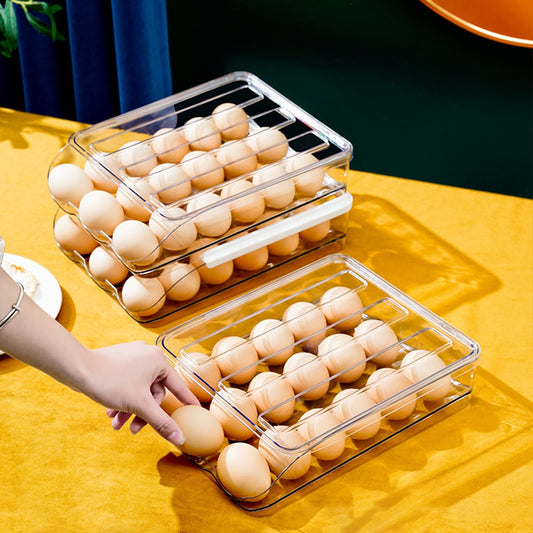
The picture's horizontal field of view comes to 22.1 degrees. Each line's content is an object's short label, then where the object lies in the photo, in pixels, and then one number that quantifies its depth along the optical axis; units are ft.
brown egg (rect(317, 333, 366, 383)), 4.37
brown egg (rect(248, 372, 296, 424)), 4.24
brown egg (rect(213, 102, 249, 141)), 5.03
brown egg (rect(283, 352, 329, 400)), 4.32
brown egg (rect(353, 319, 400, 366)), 4.43
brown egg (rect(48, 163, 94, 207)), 4.80
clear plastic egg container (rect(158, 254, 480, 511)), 4.16
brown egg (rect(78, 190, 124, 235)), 4.66
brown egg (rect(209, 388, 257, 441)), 4.19
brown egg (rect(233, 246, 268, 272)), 4.84
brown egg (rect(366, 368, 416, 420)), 4.27
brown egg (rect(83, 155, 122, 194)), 4.82
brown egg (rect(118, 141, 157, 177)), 4.85
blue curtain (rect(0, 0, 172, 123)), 6.46
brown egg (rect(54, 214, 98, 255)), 4.90
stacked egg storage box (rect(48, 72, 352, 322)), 4.65
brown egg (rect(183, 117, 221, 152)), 4.98
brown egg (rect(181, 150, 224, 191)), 4.80
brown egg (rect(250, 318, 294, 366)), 4.45
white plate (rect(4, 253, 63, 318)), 4.72
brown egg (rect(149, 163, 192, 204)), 4.72
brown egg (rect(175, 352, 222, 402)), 4.33
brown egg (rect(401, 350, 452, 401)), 4.32
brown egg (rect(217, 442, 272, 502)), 4.06
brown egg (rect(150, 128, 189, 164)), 4.93
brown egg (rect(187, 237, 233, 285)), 4.68
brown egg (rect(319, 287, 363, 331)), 4.57
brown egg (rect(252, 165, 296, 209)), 4.76
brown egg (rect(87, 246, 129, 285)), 4.76
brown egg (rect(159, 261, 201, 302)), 4.69
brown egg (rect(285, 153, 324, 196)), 4.82
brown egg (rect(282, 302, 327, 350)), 4.52
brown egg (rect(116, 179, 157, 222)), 4.67
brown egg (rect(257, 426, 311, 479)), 4.07
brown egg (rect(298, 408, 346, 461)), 4.13
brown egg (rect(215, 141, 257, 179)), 4.87
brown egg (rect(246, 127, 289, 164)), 4.93
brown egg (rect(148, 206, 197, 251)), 4.57
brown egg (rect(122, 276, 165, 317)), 4.65
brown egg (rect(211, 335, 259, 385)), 4.37
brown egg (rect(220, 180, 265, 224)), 4.70
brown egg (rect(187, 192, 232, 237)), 4.63
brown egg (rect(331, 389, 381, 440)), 4.19
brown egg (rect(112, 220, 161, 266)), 4.55
